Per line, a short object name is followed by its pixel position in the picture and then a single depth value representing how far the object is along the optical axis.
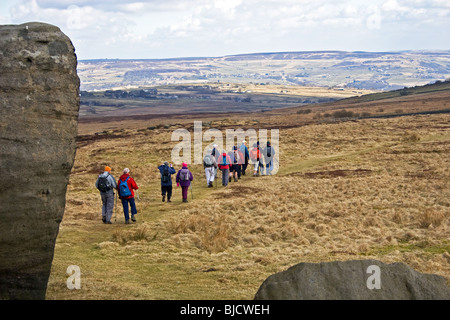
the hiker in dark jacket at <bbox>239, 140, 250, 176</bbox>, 31.28
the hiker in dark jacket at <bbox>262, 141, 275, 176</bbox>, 32.06
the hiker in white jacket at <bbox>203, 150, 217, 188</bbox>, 27.91
